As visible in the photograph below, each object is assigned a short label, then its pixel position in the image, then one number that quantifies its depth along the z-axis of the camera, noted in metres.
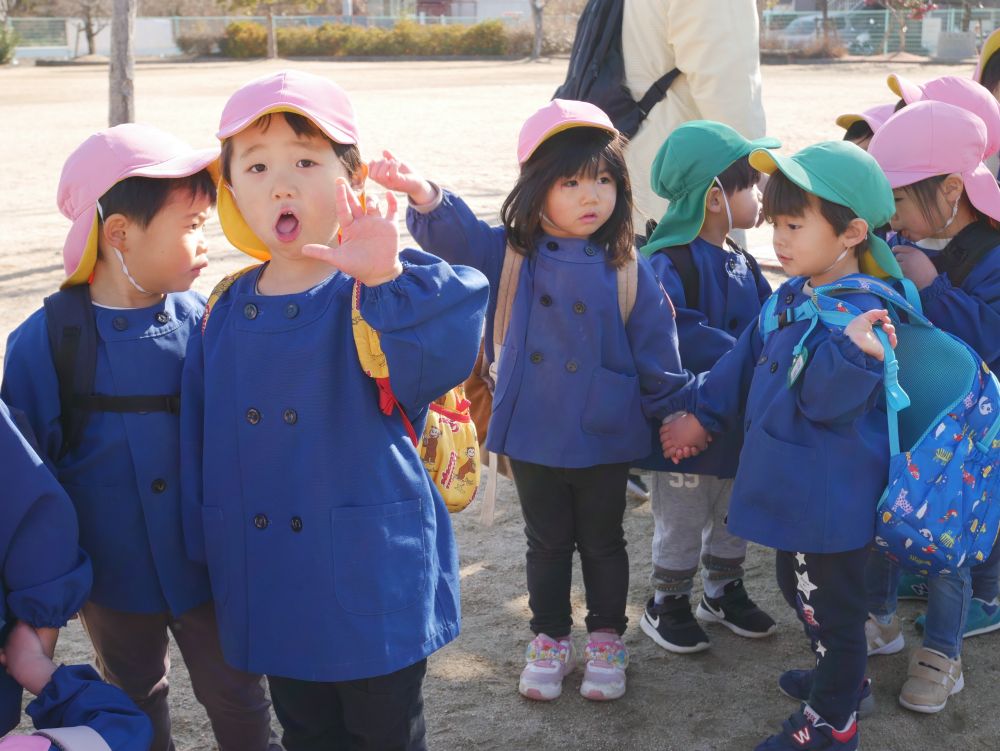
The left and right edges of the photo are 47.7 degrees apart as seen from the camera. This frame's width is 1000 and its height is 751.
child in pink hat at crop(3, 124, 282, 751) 2.31
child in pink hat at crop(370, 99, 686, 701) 2.89
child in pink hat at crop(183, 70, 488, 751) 2.09
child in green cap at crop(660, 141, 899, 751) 2.60
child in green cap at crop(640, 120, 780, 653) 3.15
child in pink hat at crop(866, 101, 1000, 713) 2.87
